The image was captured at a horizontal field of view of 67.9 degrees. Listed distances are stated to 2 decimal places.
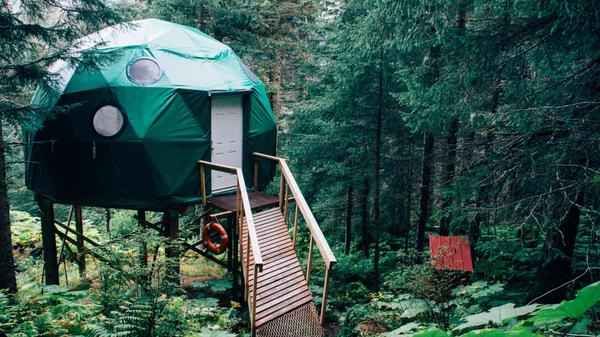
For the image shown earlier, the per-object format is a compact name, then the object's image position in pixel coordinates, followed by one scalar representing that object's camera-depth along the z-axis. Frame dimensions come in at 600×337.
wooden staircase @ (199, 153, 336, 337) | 6.94
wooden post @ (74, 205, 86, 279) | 12.55
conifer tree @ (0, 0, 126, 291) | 6.96
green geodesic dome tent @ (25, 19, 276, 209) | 9.23
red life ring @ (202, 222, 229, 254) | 9.34
